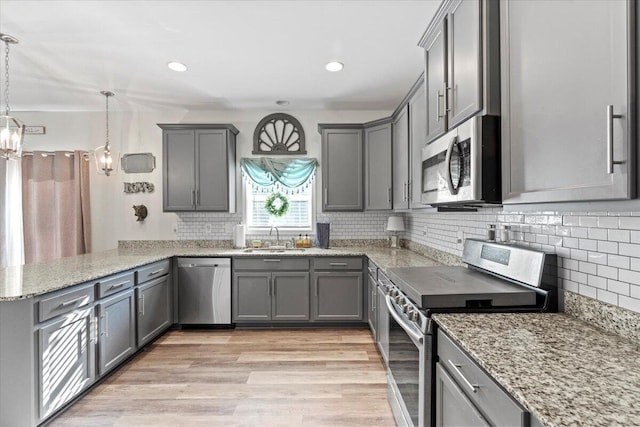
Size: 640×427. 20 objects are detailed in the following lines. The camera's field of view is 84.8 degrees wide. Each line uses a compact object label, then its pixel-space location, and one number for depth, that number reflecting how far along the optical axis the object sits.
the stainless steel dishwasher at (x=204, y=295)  3.97
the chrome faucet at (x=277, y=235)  4.55
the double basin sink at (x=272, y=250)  4.18
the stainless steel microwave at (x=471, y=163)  1.46
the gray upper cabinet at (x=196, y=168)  4.21
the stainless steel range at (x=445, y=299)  1.54
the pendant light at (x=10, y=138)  2.70
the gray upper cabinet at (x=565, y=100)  0.86
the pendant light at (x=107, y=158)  3.73
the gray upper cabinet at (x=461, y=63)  1.46
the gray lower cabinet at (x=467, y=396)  0.94
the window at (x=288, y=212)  4.64
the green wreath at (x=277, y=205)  4.43
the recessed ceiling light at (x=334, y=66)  3.16
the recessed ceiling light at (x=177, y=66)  3.15
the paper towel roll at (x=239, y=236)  4.41
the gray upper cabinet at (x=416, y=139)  2.83
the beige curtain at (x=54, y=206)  4.39
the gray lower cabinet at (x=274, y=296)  3.97
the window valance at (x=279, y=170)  4.52
